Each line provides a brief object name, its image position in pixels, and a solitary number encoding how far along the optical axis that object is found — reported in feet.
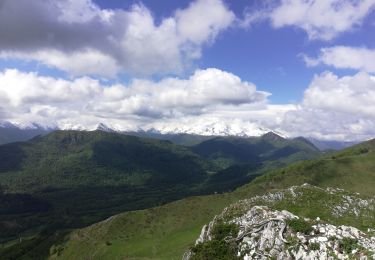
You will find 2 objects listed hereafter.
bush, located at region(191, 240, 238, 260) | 156.97
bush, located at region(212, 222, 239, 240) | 171.83
